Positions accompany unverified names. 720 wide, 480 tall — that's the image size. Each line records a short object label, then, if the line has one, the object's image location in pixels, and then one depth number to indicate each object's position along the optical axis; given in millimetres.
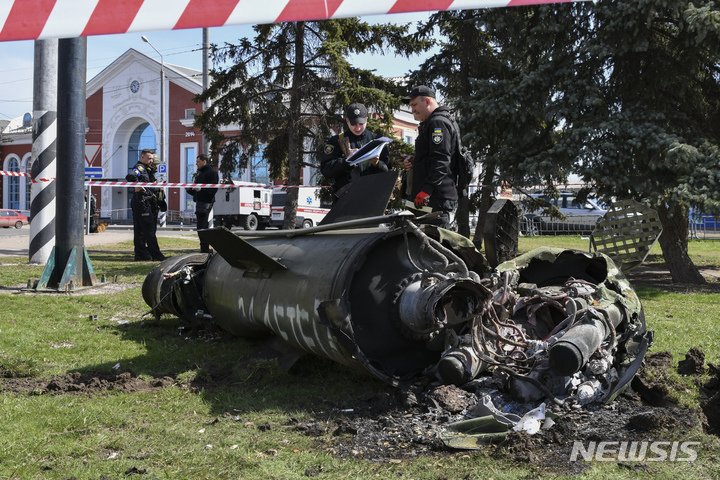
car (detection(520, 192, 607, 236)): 27203
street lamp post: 31378
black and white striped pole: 9703
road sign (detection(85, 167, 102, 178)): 16586
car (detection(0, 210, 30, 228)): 32719
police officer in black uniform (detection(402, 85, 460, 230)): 5027
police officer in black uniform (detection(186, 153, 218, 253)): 11680
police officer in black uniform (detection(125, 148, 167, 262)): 12031
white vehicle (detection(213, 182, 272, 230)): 31891
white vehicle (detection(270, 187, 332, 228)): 32531
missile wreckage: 3617
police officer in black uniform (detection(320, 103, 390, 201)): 5969
